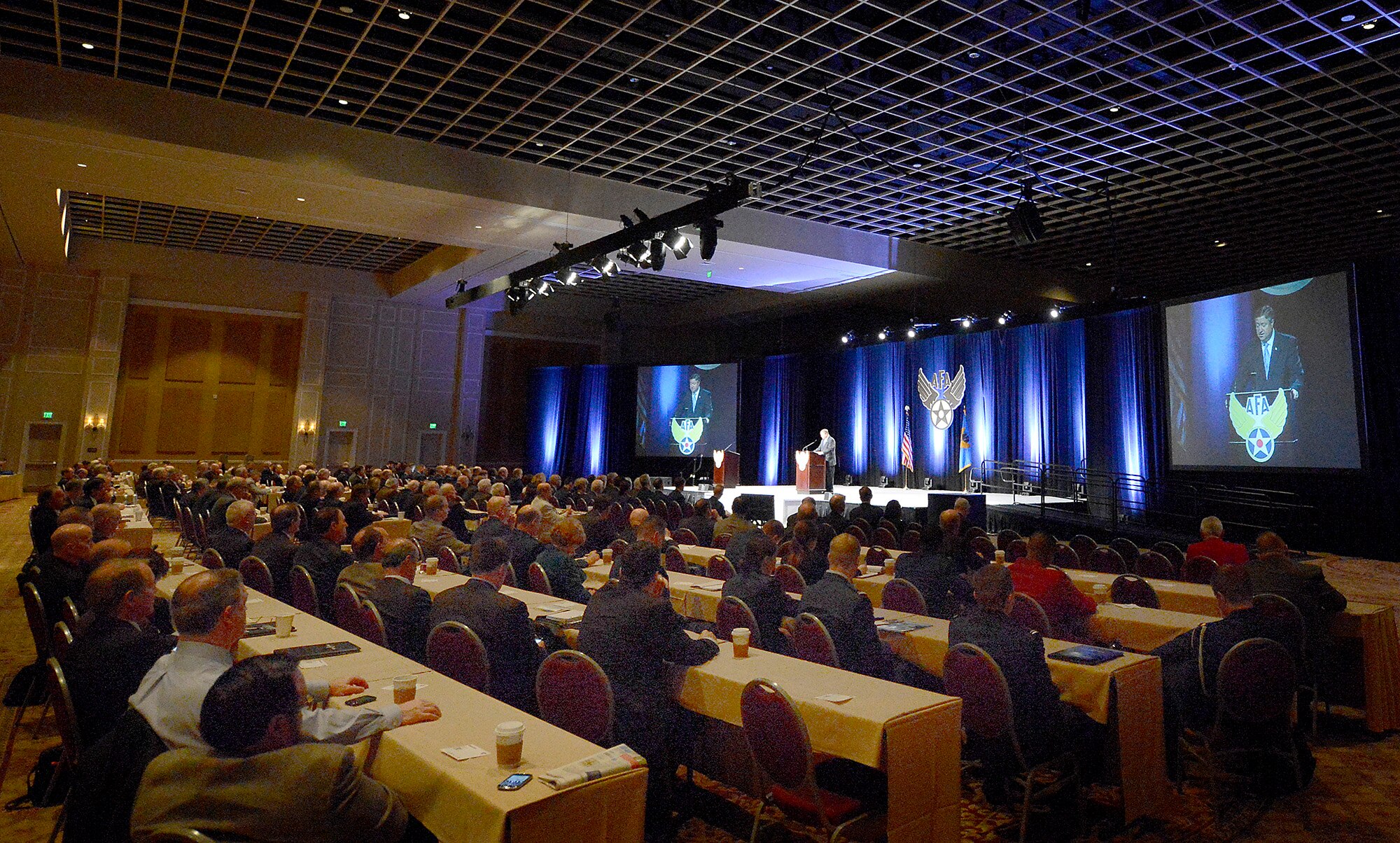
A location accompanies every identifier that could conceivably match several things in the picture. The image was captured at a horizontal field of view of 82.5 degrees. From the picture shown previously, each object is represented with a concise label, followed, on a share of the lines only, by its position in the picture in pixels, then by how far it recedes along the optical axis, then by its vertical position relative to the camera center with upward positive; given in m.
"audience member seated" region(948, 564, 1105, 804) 3.48 -0.83
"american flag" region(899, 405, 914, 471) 19.11 +0.98
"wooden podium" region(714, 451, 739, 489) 18.88 +0.46
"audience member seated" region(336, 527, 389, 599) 4.57 -0.51
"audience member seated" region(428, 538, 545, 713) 3.76 -0.71
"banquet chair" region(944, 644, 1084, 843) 3.41 -0.94
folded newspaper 2.31 -0.85
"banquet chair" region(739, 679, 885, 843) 2.89 -1.01
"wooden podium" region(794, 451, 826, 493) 17.69 +0.43
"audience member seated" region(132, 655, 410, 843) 1.91 -0.74
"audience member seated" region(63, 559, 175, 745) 2.94 -0.68
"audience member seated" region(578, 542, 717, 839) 3.39 -0.75
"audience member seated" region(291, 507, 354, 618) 5.56 -0.56
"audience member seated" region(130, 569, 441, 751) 2.21 -0.59
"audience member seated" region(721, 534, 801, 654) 4.68 -0.67
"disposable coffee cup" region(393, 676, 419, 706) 2.97 -0.80
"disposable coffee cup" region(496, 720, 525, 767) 2.38 -0.78
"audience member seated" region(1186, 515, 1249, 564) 6.67 -0.38
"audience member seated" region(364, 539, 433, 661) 4.32 -0.69
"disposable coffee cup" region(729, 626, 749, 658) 3.85 -0.74
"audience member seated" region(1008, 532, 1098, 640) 4.93 -0.62
